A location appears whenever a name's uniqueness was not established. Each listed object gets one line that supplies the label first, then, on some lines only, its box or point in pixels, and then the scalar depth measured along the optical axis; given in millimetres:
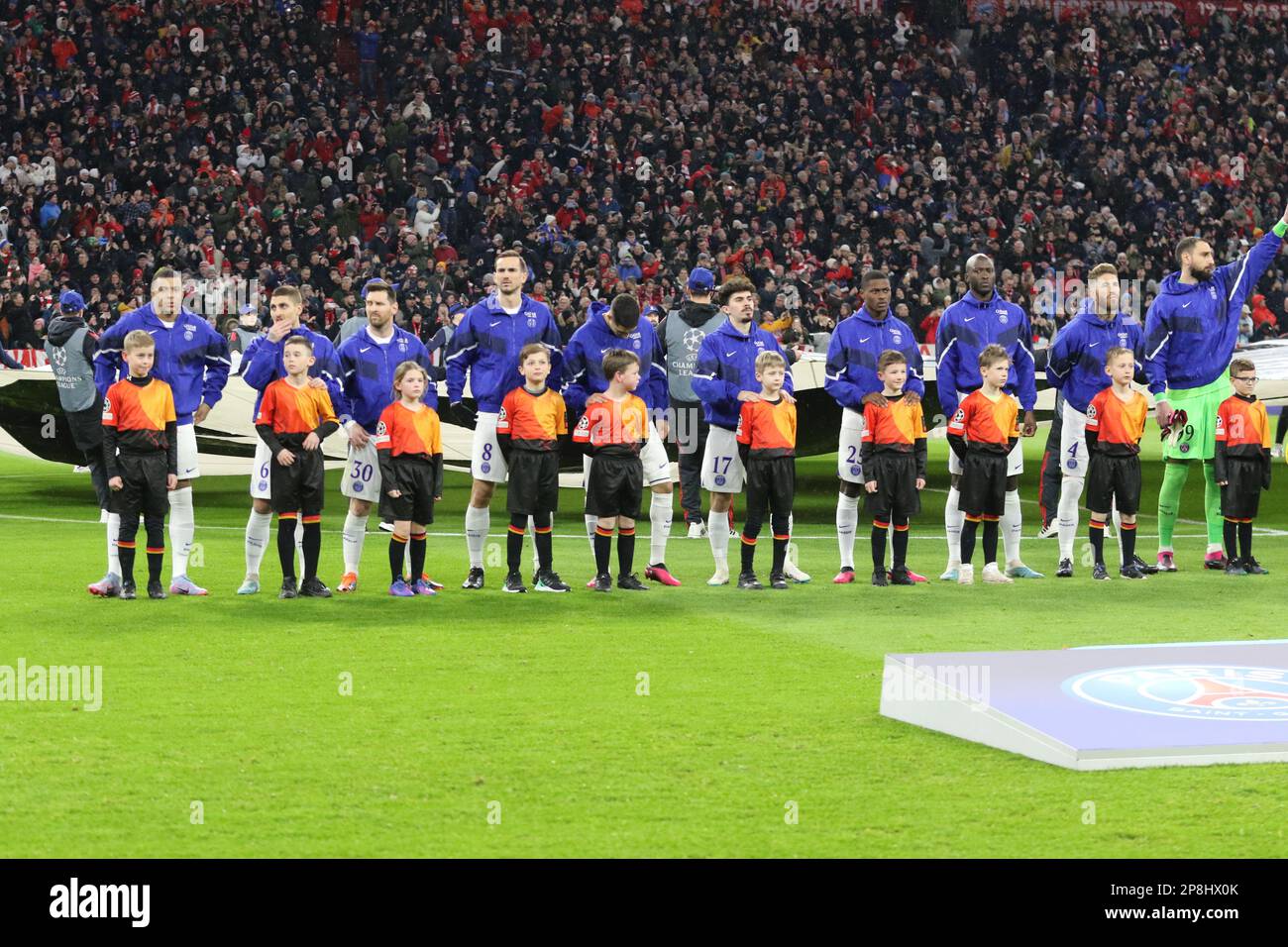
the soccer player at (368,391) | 18531
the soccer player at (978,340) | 20094
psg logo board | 10625
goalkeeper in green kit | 21016
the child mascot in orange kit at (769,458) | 18734
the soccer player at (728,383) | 19484
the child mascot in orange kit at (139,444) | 17531
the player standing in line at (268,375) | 18000
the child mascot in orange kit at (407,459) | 18078
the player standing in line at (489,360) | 18734
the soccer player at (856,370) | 19672
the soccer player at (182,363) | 18312
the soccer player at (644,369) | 19156
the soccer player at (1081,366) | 20359
